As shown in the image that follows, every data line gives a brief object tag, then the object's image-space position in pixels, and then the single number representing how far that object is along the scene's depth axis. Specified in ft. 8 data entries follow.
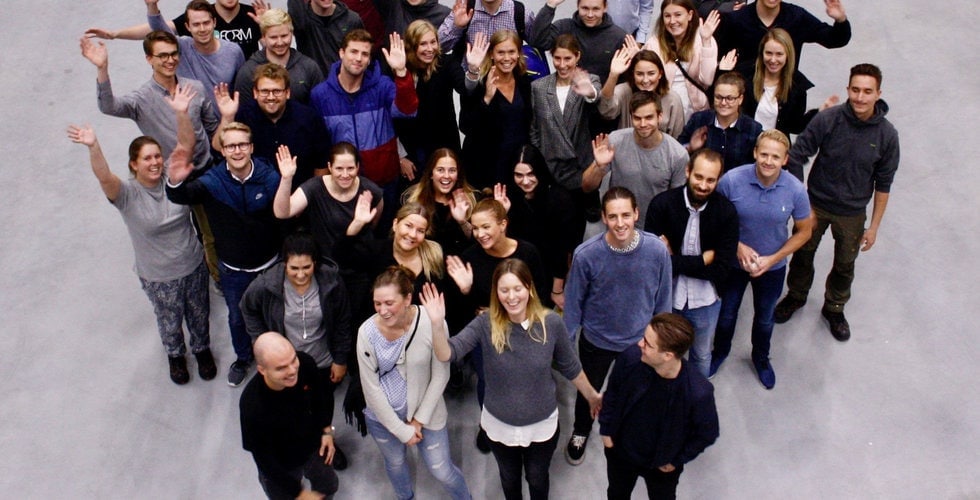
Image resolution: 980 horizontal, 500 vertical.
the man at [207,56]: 16.06
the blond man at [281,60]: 15.67
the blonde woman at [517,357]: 11.25
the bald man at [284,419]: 11.03
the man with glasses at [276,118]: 14.70
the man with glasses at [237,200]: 13.84
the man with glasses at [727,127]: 14.26
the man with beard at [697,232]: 13.11
